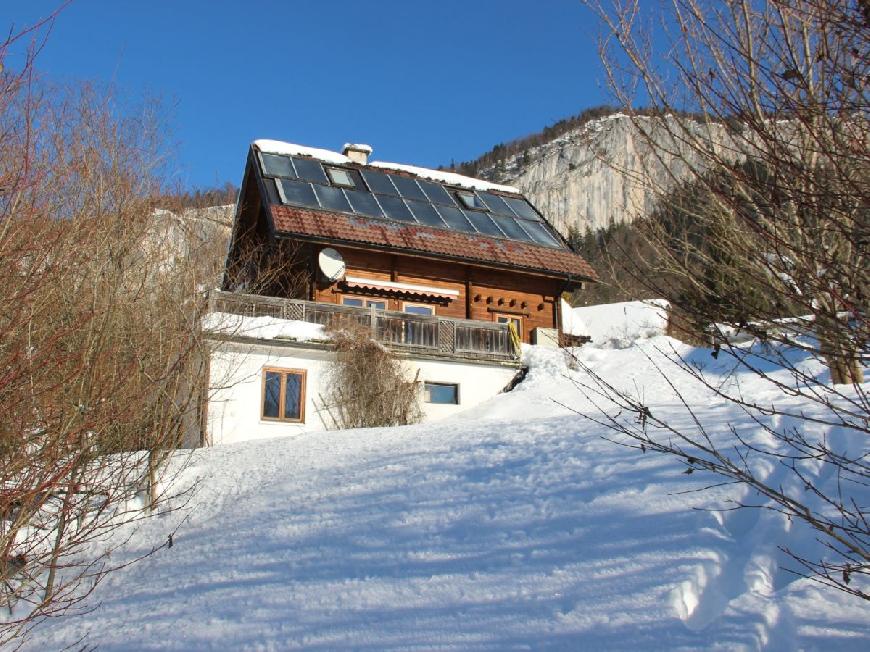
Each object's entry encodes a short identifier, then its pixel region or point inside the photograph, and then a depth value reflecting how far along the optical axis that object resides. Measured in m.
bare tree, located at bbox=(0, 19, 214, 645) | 5.27
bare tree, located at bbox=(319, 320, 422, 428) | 16.84
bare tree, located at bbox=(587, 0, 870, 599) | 3.49
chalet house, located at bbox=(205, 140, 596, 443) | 16.66
